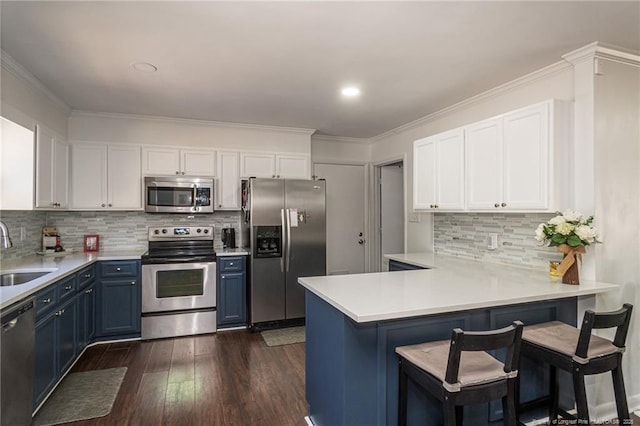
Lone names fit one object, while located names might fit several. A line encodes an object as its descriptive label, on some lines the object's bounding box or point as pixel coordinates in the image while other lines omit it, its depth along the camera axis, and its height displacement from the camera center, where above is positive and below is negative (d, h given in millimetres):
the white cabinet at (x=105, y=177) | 3812 +426
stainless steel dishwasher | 1755 -788
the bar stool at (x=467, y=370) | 1439 -698
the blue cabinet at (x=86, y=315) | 3035 -930
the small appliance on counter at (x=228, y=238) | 4305 -291
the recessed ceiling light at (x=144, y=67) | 2598 +1131
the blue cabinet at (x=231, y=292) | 3896 -880
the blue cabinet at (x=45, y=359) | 2199 -964
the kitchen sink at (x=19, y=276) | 2511 -454
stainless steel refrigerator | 3973 -333
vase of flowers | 2150 -147
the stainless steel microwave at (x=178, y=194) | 3955 +235
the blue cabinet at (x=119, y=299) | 3482 -862
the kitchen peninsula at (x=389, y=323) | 1748 -613
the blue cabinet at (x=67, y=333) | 2584 -932
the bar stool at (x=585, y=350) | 1694 -706
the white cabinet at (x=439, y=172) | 3045 +399
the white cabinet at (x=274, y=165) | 4402 +642
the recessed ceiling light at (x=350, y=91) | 3119 +1137
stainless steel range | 3641 -849
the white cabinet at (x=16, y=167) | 2811 +399
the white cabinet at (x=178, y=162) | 4043 +635
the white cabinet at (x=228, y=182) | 4289 +410
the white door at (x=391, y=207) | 5312 +111
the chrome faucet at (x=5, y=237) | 2301 -148
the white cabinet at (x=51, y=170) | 3029 +429
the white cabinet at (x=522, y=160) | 2348 +396
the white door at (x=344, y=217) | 5219 -40
